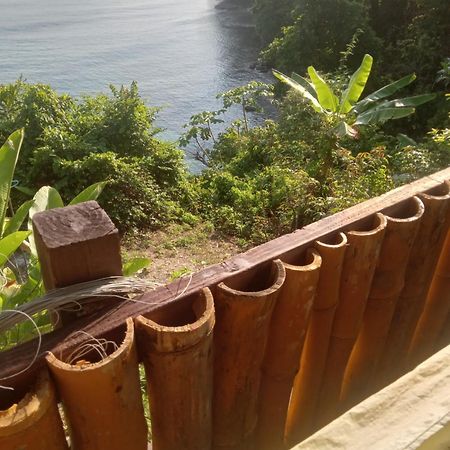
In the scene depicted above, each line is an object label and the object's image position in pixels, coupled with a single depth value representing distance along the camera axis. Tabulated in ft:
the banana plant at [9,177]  7.69
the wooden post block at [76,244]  3.69
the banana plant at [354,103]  24.58
